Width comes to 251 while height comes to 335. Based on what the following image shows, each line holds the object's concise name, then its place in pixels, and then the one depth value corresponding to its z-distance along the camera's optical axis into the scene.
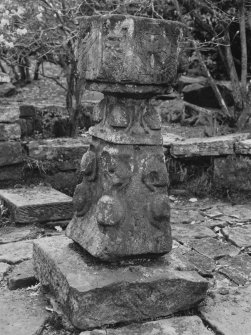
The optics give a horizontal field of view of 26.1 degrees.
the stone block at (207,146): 5.79
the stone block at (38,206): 4.92
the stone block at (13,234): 4.55
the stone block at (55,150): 5.83
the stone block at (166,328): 2.84
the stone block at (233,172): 5.73
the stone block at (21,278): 3.47
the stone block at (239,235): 4.40
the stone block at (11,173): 5.64
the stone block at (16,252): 3.94
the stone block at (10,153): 5.58
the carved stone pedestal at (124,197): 2.86
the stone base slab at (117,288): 2.84
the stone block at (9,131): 5.66
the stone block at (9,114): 5.70
